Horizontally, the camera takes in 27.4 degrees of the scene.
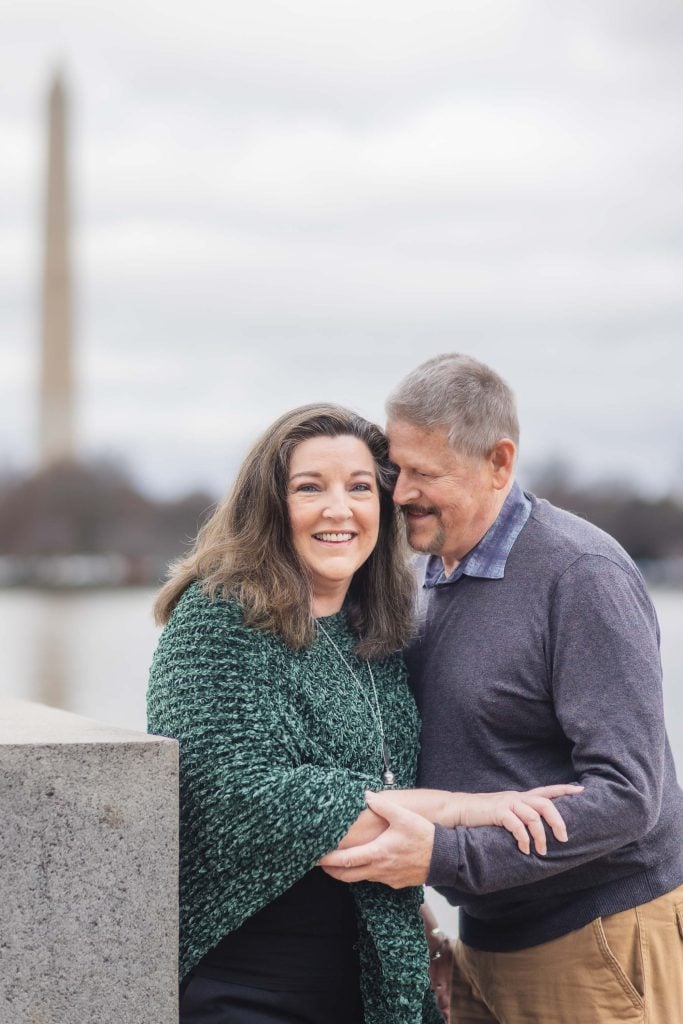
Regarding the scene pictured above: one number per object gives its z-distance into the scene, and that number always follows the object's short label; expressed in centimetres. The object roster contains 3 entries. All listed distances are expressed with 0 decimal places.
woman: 275
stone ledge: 252
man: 280
